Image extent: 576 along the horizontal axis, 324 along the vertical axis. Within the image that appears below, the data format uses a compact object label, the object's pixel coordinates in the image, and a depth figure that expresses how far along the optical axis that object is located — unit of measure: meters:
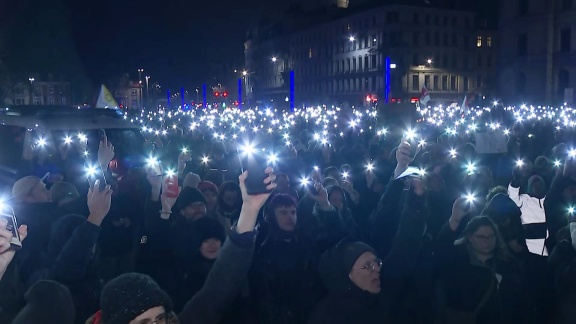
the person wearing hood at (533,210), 7.12
